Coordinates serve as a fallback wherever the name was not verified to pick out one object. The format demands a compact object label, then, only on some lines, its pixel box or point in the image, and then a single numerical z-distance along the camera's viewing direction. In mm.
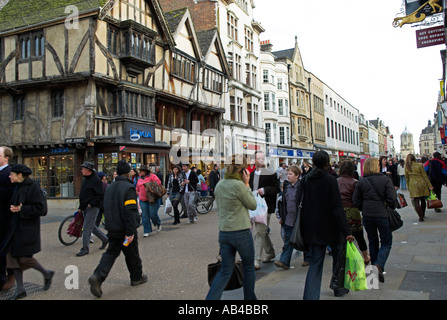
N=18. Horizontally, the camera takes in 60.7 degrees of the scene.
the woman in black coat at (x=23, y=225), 5059
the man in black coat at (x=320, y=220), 4188
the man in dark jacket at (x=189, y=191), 12398
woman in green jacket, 4184
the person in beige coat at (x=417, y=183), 10234
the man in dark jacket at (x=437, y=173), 11539
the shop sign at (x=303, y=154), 42188
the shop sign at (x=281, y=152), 36500
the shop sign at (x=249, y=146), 32747
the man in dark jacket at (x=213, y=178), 18234
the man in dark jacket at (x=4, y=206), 5262
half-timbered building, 17875
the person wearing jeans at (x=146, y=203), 10266
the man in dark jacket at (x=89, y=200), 7910
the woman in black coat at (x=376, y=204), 5297
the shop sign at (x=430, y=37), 15477
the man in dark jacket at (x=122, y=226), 5297
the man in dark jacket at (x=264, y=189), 6672
